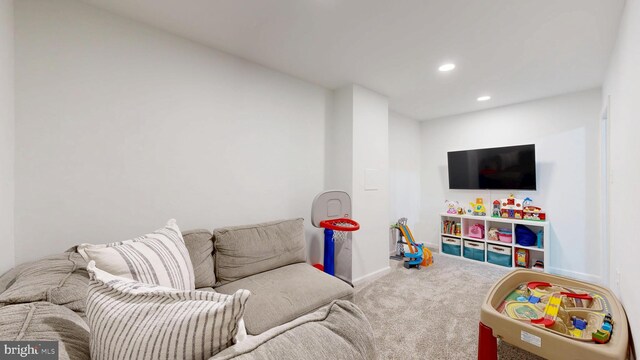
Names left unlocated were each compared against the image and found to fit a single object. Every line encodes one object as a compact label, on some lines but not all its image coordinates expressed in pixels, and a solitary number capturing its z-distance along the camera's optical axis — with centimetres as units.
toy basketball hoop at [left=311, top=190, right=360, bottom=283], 259
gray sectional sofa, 57
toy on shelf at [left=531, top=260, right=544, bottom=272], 346
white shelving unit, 333
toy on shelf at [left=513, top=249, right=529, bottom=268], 353
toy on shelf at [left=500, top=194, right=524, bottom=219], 364
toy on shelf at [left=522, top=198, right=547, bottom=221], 348
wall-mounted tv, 359
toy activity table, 127
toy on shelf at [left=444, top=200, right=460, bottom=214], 428
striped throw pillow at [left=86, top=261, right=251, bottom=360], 52
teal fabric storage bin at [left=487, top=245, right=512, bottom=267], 363
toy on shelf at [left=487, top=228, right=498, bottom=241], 378
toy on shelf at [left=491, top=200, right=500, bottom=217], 387
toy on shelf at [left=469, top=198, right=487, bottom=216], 403
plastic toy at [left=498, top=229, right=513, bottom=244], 364
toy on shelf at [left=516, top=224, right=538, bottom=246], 349
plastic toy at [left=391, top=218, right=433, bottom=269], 361
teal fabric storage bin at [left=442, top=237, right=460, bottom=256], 419
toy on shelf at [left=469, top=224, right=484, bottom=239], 397
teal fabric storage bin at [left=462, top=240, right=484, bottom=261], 389
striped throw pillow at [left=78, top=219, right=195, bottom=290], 107
